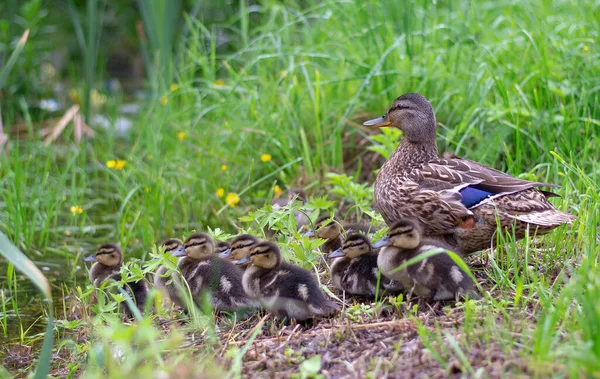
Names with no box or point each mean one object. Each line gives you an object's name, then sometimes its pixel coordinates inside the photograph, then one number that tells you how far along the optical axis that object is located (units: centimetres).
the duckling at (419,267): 688
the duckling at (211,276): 759
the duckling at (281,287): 702
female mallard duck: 761
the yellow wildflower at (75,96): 1610
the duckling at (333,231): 875
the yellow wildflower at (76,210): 1073
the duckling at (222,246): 855
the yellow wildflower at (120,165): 1176
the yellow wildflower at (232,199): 1055
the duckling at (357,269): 747
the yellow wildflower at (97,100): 1750
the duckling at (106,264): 874
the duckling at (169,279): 787
